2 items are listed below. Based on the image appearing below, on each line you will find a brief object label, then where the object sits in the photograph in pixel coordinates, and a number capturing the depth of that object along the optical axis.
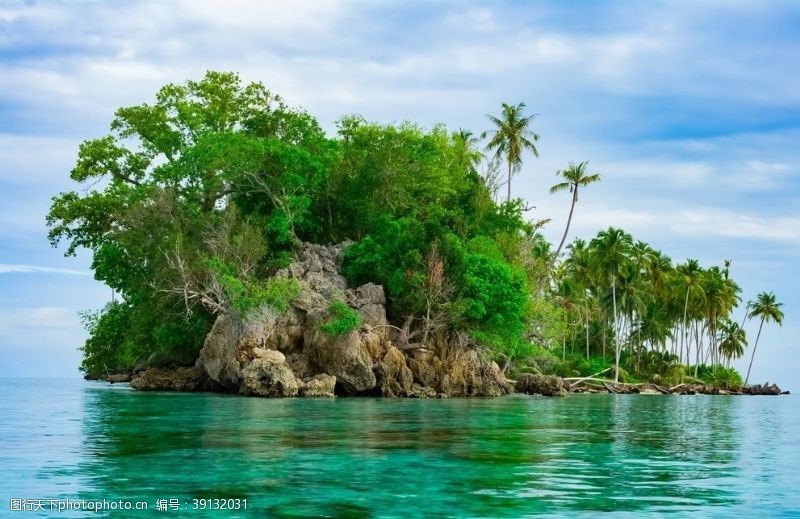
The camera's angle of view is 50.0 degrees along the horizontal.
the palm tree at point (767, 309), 81.88
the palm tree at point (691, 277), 72.76
